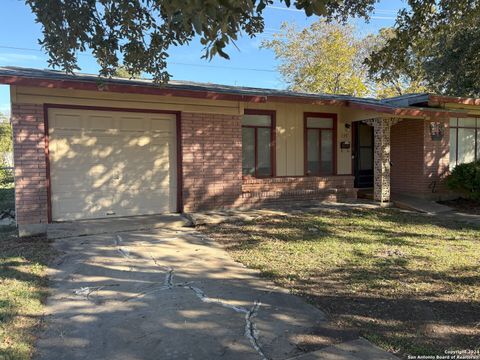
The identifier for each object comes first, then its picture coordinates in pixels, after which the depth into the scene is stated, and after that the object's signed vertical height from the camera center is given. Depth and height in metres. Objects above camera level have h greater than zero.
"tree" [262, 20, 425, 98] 27.73 +7.45
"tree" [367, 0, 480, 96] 7.12 +2.52
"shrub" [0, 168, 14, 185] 18.08 -0.47
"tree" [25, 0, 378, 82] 4.76 +1.68
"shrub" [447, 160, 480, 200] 11.20 -0.48
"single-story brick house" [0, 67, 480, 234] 8.01 +0.49
